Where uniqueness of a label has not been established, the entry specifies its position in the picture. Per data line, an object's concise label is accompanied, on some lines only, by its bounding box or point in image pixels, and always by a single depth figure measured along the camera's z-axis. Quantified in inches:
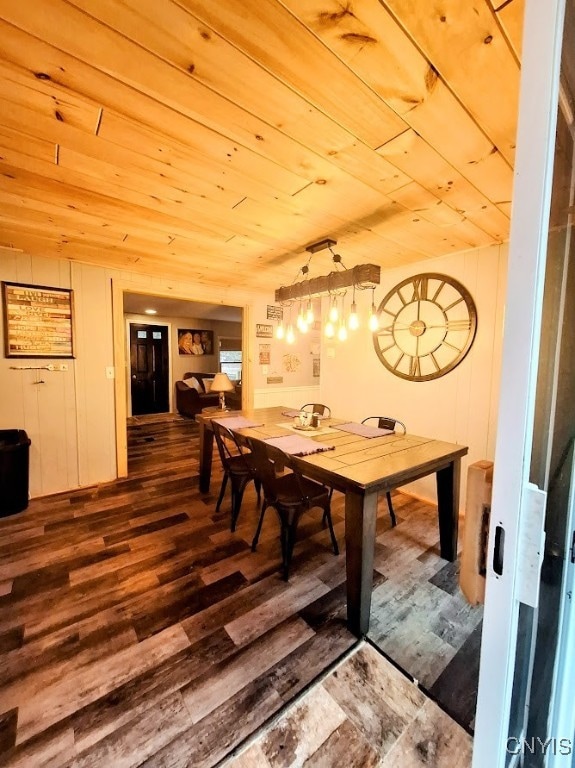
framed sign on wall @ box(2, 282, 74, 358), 109.8
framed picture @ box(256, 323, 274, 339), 170.6
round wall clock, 107.4
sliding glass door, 22.4
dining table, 60.6
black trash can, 100.5
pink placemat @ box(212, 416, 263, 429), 102.9
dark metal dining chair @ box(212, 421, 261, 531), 96.0
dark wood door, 283.1
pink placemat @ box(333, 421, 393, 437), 96.7
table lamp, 150.3
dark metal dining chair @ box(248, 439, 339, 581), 76.0
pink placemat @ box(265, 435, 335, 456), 77.5
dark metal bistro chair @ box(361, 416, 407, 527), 100.4
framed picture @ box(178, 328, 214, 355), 301.7
